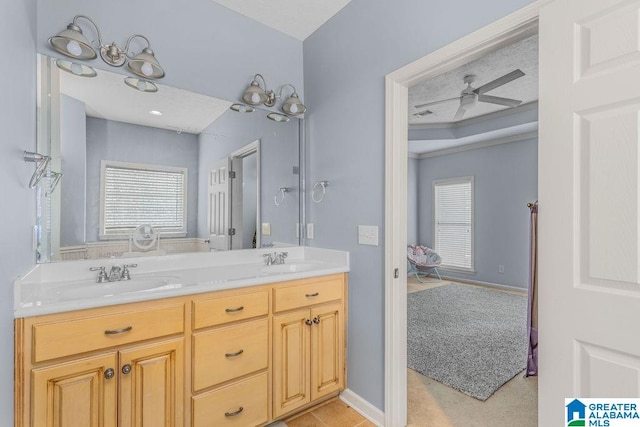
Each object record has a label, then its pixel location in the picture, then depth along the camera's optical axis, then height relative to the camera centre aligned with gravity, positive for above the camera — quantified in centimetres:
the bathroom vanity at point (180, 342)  120 -61
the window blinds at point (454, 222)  585 -15
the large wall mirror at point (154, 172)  165 +26
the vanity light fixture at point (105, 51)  157 +86
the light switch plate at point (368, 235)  195 -13
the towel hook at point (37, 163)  138 +23
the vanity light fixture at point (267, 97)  223 +85
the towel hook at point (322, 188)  232 +18
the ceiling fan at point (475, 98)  302 +122
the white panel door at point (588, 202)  99 +4
